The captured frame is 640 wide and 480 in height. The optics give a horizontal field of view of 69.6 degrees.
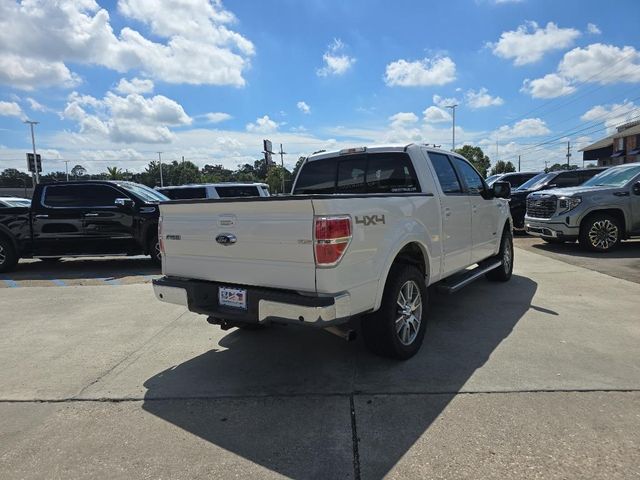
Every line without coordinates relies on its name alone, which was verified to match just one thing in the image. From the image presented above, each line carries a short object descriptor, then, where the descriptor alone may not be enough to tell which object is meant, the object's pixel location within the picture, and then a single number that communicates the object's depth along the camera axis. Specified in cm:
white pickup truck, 321
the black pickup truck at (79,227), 923
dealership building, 4272
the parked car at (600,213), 962
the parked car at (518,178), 1653
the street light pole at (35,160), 3825
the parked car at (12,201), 1381
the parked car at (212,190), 1416
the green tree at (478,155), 7876
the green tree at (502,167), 8806
